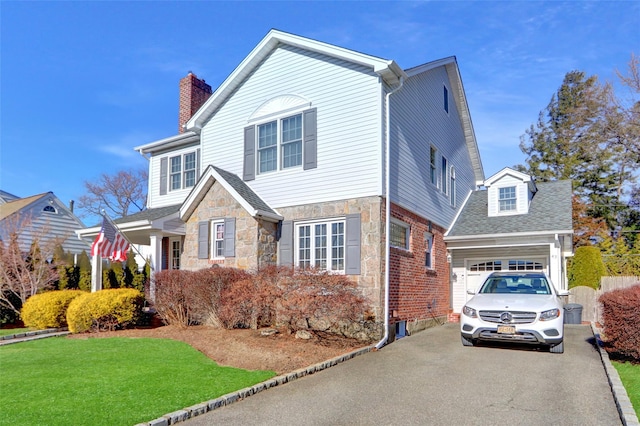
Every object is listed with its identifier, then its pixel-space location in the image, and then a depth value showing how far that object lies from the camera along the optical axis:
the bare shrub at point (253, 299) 10.28
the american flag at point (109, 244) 13.48
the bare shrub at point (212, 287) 11.37
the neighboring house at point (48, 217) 24.23
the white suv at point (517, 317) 8.98
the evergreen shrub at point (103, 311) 11.77
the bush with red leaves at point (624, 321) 7.86
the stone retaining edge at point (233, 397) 5.22
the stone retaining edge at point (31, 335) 11.39
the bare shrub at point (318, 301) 9.74
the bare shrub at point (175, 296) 11.59
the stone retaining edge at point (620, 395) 5.35
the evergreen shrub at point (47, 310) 12.61
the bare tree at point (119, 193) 41.75
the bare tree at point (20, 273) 14.16
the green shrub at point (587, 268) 17.69
